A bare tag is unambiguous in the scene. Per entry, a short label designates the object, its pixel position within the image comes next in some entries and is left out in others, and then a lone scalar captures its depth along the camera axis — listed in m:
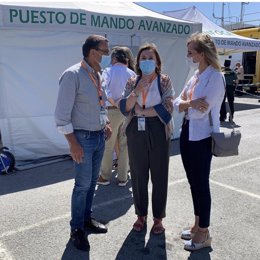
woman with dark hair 2.67
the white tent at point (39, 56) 4.86
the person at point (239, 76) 15.77
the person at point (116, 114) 3.94
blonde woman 2.40
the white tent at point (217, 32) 9.68
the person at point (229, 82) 8.76
